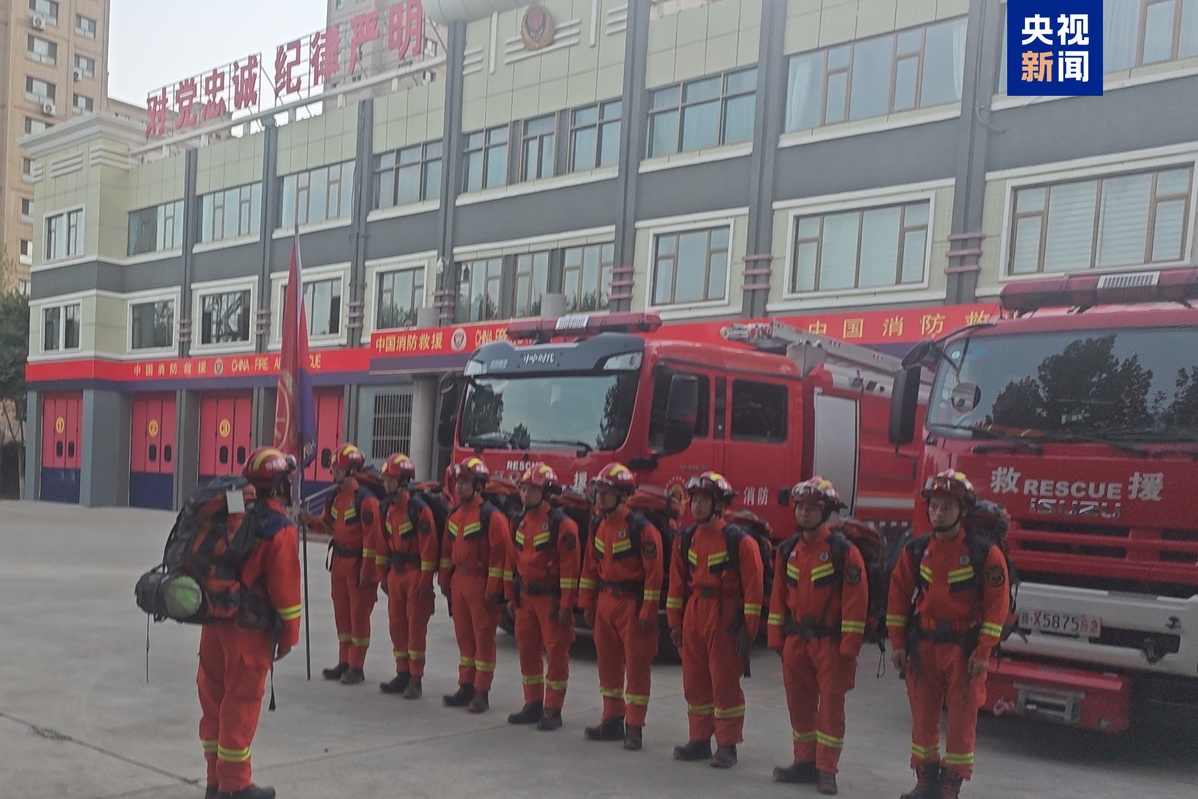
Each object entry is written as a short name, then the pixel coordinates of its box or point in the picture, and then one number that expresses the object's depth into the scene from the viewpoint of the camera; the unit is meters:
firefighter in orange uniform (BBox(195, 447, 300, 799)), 5.45
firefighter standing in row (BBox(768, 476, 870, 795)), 6.26
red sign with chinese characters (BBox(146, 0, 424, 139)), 26.48
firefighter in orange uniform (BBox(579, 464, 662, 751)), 7.14
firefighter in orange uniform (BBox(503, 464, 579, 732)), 7.58
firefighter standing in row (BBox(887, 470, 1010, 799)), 5.92
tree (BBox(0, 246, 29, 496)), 37.84
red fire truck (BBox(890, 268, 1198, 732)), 6.71
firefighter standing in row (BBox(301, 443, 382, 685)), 8.82
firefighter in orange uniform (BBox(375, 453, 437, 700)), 8.43
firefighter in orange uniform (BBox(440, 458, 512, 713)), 7.97
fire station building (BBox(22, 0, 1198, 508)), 16.27
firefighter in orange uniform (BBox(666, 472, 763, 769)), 6.71
